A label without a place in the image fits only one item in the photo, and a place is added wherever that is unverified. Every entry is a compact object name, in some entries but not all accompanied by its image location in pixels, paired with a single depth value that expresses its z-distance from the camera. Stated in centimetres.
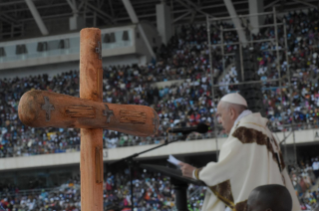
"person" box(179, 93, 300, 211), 685
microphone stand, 690
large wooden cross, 360
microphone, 664
